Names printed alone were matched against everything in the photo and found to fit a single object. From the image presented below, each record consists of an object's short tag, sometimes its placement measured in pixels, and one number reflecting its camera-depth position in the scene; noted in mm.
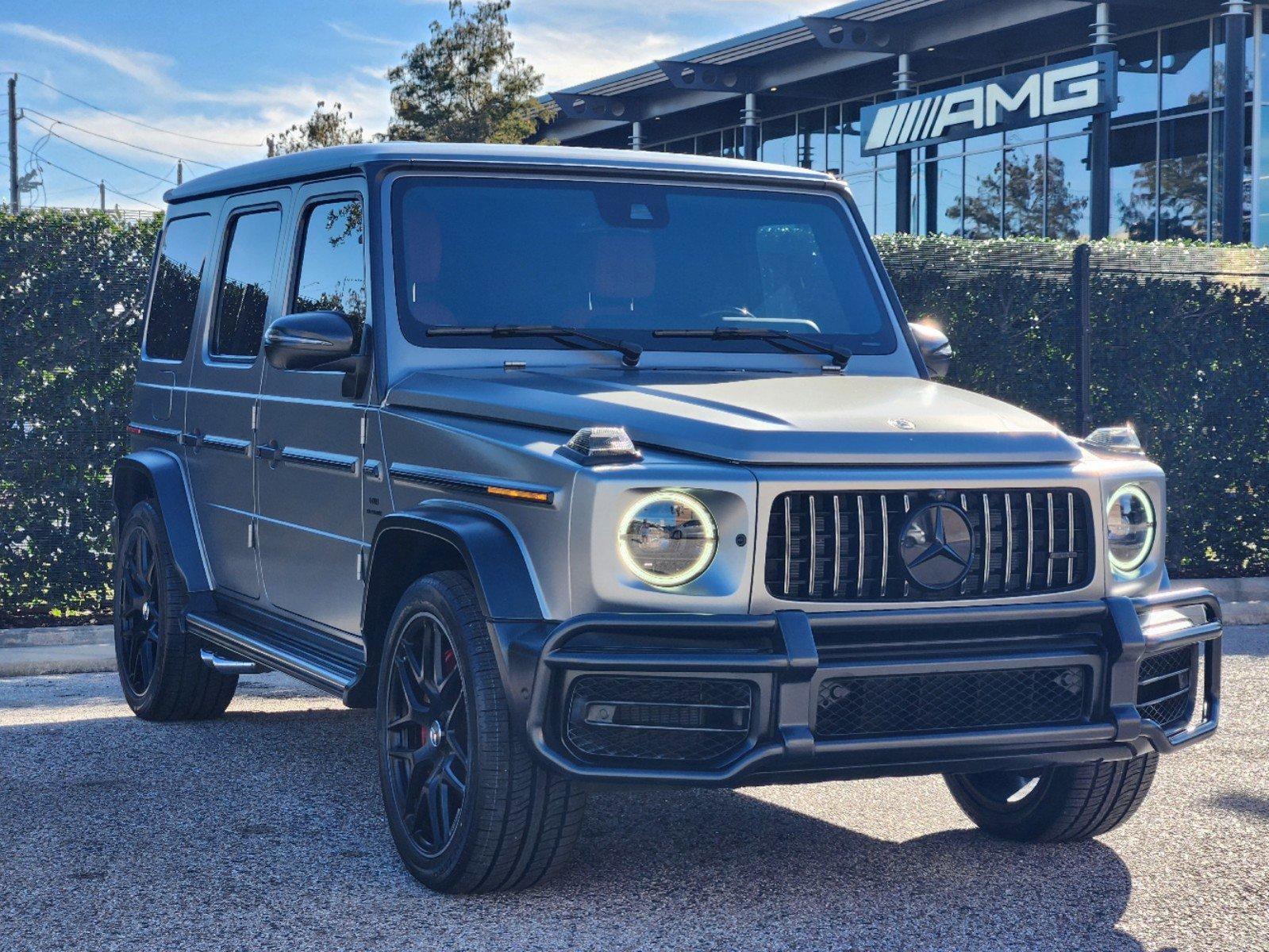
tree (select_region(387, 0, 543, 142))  30672
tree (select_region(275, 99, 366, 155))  35656
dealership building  27578
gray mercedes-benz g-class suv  3975
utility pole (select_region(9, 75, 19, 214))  67438
